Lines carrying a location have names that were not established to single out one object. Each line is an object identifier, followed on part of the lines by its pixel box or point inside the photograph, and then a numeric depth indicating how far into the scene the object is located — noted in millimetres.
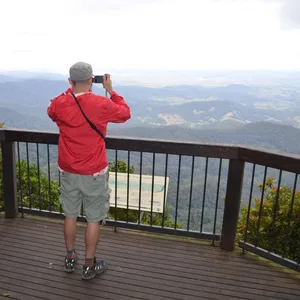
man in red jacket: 2186
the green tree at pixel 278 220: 6246
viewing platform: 2533
